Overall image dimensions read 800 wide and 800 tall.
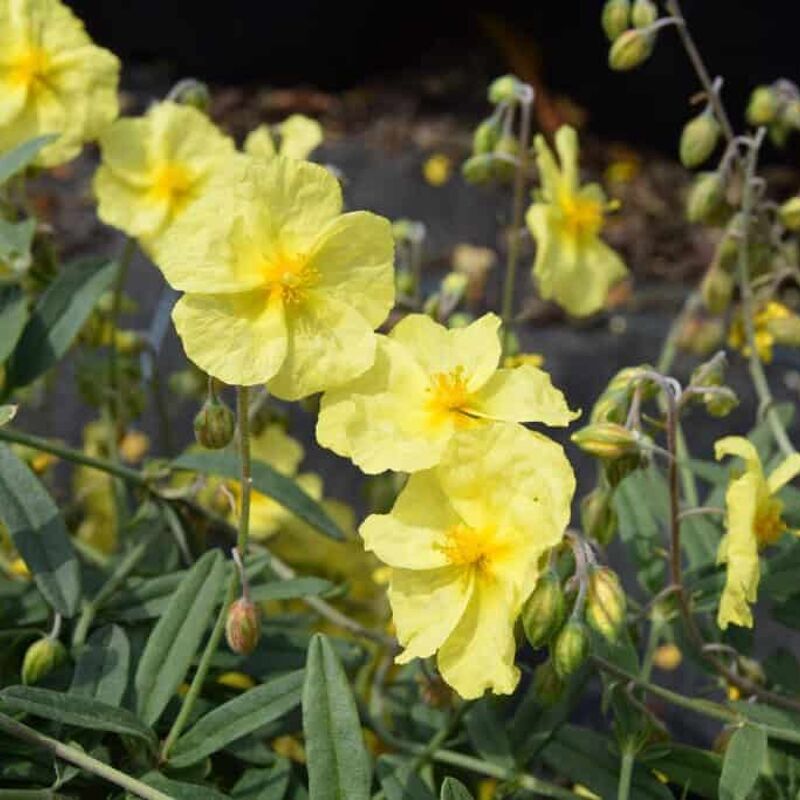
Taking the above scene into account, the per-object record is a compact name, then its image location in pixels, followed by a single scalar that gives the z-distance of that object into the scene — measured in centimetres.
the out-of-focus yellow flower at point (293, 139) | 30
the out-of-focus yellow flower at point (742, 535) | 22
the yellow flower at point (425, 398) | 21
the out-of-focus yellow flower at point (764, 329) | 32
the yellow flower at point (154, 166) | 29
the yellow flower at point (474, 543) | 20
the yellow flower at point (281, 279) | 21
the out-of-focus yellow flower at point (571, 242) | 30
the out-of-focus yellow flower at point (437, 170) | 71
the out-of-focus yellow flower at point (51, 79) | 28
